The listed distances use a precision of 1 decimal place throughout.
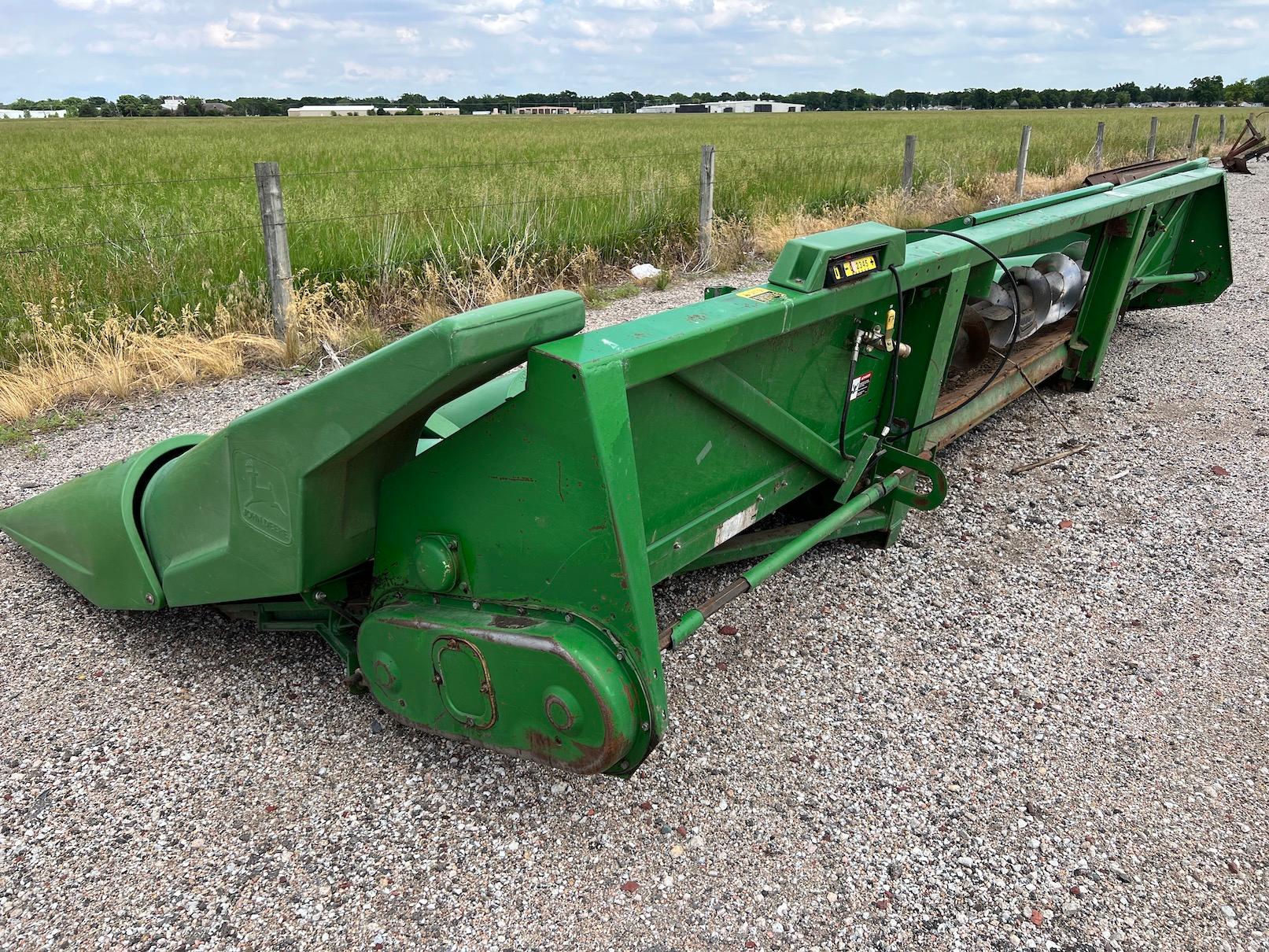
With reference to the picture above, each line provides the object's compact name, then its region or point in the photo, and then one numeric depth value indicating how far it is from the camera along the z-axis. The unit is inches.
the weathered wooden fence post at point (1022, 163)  545.4
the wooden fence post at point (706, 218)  339.3
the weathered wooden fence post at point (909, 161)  452.8
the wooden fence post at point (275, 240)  219.1
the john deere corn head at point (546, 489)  72.0
